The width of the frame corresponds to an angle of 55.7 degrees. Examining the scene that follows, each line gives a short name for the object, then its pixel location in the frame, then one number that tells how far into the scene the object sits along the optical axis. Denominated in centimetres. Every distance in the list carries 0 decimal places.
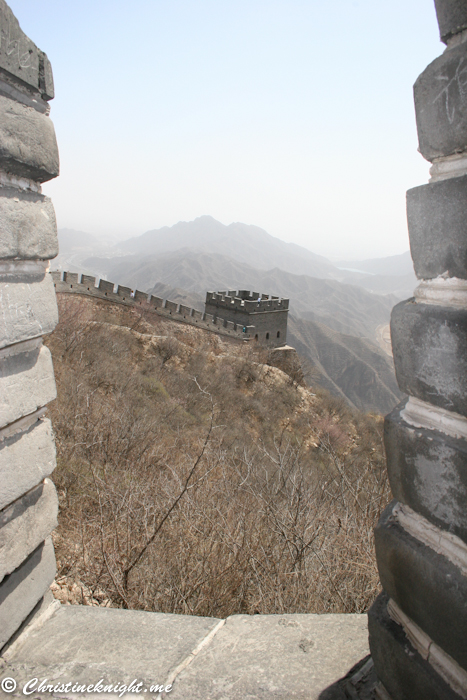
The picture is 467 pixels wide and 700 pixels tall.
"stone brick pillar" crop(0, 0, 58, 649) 151
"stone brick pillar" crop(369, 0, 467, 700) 106
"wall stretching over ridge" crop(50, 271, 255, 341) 1966
